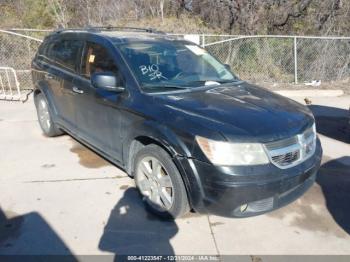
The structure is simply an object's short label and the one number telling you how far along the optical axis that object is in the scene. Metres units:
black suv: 2.72
